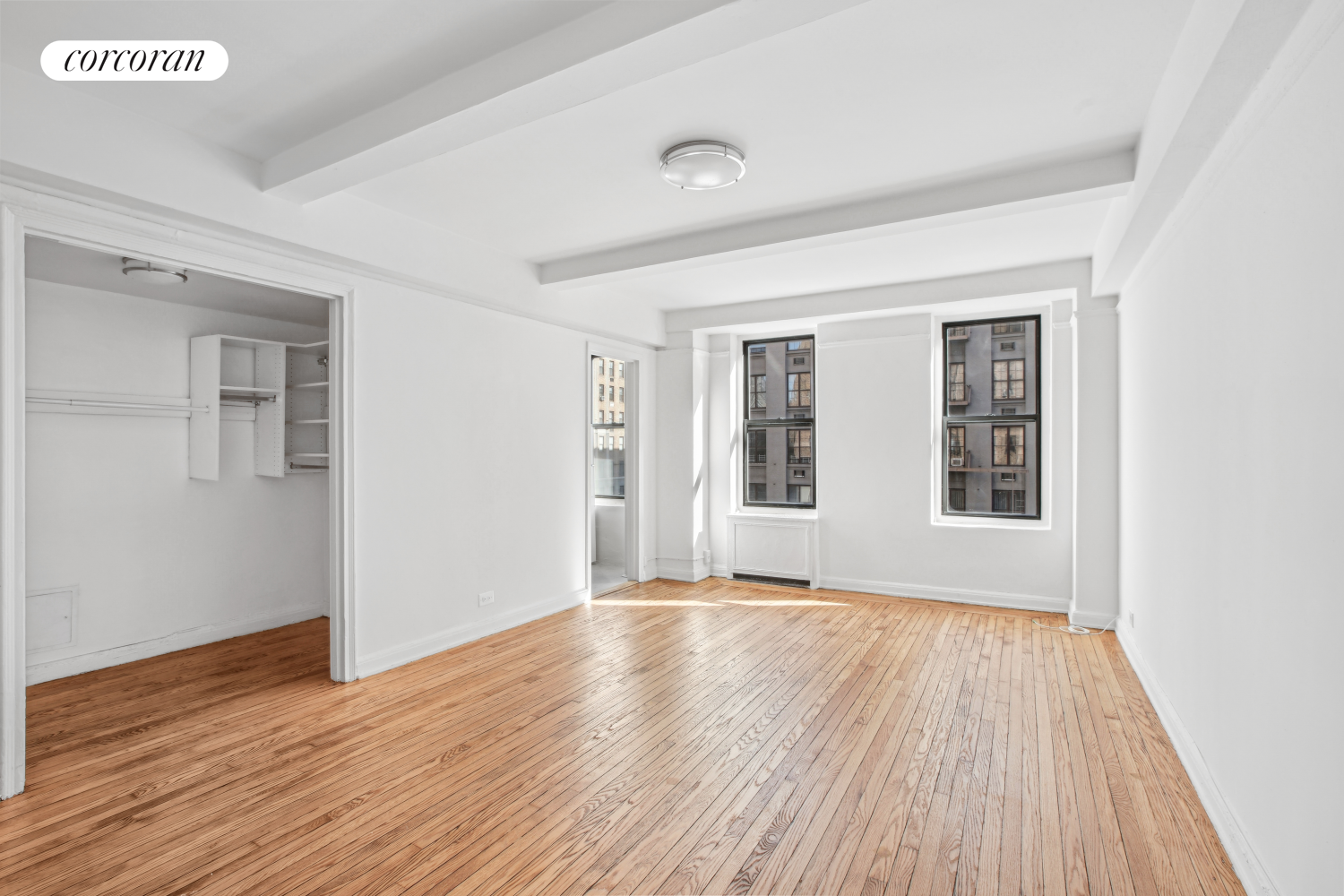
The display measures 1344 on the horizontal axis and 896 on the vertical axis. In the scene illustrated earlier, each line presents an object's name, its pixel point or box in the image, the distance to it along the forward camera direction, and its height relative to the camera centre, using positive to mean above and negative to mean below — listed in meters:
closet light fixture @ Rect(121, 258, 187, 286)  3.74 +0.98
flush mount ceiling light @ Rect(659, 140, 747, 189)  3.07 +1.32
